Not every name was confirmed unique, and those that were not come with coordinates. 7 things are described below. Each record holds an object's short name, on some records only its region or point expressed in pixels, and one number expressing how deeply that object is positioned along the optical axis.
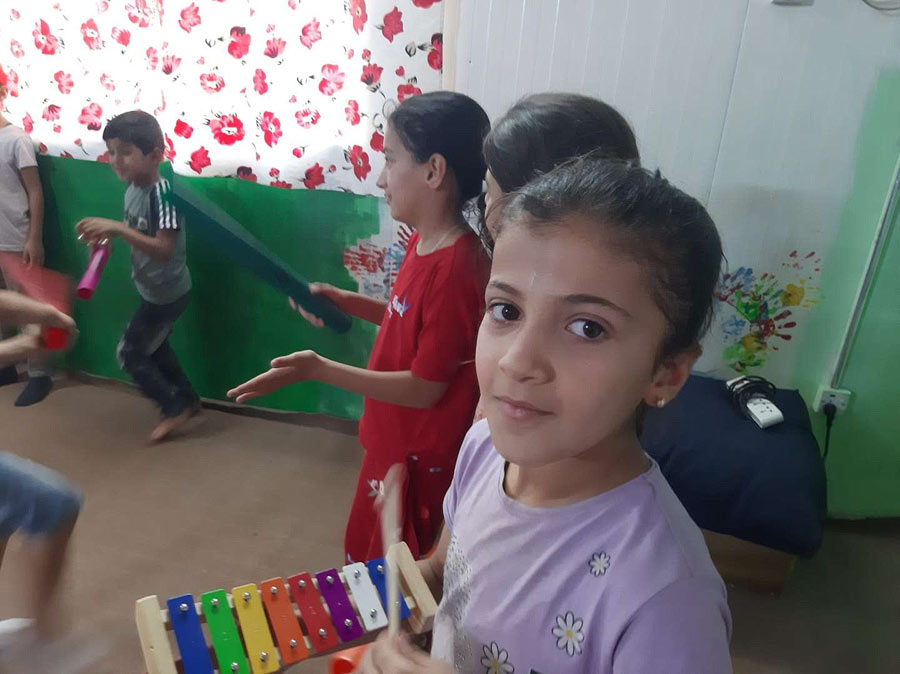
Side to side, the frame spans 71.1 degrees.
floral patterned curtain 1.82
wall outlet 1.81
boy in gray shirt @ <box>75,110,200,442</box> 2.00
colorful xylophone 0.84
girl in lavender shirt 0.50
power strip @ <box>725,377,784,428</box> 1.62
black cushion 1.47
